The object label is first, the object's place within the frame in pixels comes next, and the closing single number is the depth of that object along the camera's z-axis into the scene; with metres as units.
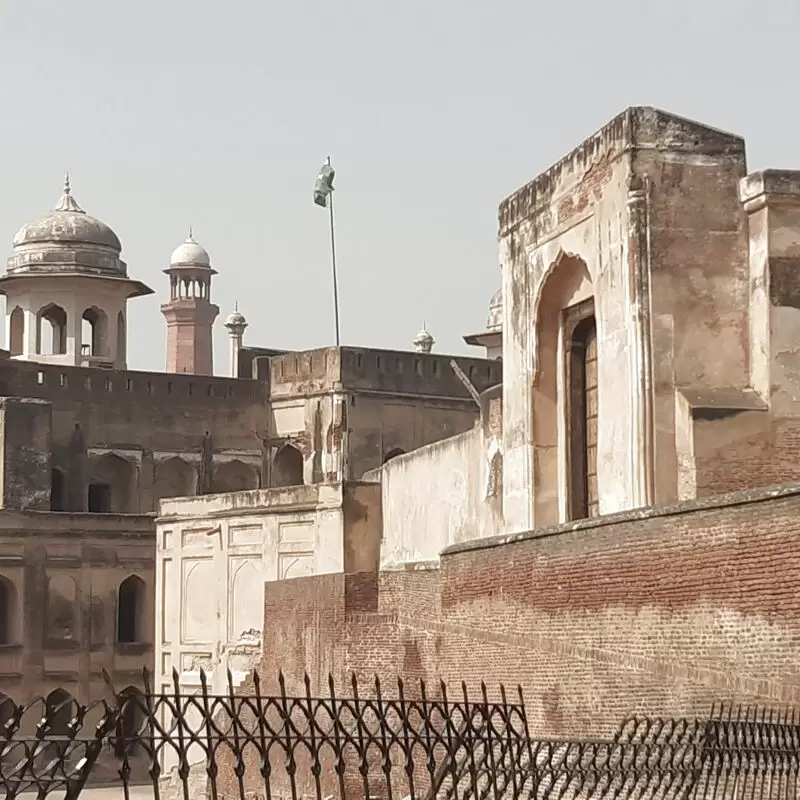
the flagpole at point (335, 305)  38.58
